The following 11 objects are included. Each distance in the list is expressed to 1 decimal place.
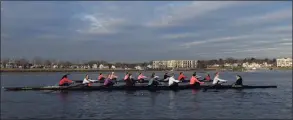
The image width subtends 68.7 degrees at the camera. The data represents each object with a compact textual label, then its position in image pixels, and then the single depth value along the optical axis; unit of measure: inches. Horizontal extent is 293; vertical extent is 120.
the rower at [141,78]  960.5
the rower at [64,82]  720.8
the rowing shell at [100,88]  701.0
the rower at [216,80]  760.6
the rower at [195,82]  734.7
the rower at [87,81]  751.1
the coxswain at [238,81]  754.1
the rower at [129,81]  764.3
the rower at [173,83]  715.1
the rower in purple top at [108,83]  738.9
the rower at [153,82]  723.1
